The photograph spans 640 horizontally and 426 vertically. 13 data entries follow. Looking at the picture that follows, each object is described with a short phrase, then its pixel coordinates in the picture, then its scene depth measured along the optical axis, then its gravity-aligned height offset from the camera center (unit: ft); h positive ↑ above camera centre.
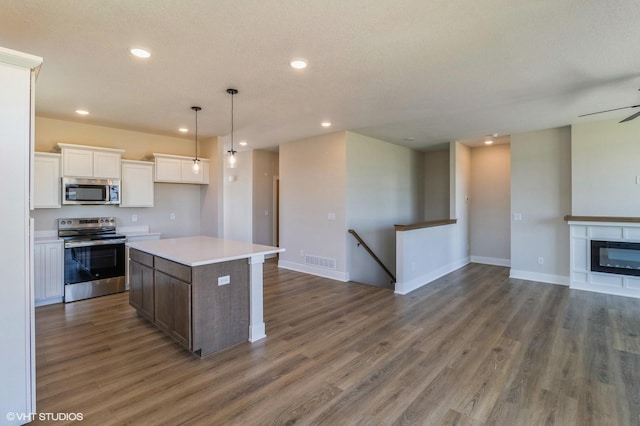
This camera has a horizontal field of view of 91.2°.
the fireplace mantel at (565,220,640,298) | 15.60 -1.85
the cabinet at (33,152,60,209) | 14.49 +1.54
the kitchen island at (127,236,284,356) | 9.48 -2.61
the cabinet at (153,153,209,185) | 18.31 +2.64
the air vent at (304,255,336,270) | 19.44 -3.14
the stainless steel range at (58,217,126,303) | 14.90 -2.22
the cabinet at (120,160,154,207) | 17.16 +1.64
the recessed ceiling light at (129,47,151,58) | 8.79 +4.58
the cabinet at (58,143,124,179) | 15.11 +2.61
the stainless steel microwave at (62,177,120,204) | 15.25 +1.13
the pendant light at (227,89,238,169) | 11.92 +2.46
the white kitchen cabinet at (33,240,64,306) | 14.04 -2.68
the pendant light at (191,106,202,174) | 14.01 +4.69
